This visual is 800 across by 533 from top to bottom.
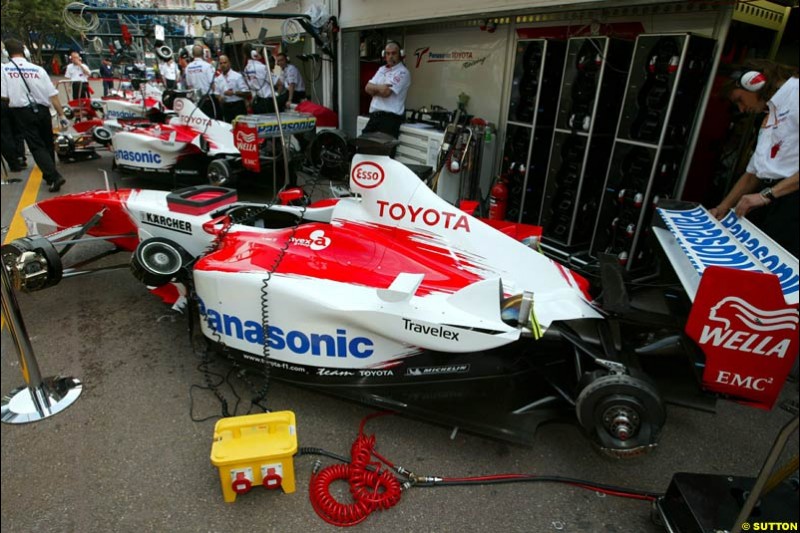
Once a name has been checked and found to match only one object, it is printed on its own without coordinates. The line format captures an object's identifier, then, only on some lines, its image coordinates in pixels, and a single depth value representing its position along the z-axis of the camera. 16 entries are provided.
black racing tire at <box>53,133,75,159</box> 8.07
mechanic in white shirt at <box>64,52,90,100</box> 9.73
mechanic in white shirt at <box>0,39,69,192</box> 5.94
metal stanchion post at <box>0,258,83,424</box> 2.51
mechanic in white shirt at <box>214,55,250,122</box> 9.25
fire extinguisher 5.76
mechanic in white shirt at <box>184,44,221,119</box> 9.53
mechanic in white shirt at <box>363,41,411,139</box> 6.37
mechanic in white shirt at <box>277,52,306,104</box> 9.61
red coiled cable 2.07
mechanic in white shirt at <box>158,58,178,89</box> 11.22
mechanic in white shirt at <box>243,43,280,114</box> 8.79
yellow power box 2.05
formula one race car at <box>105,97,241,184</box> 6.35
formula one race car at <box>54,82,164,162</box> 8.25
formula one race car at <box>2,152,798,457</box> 1.92
